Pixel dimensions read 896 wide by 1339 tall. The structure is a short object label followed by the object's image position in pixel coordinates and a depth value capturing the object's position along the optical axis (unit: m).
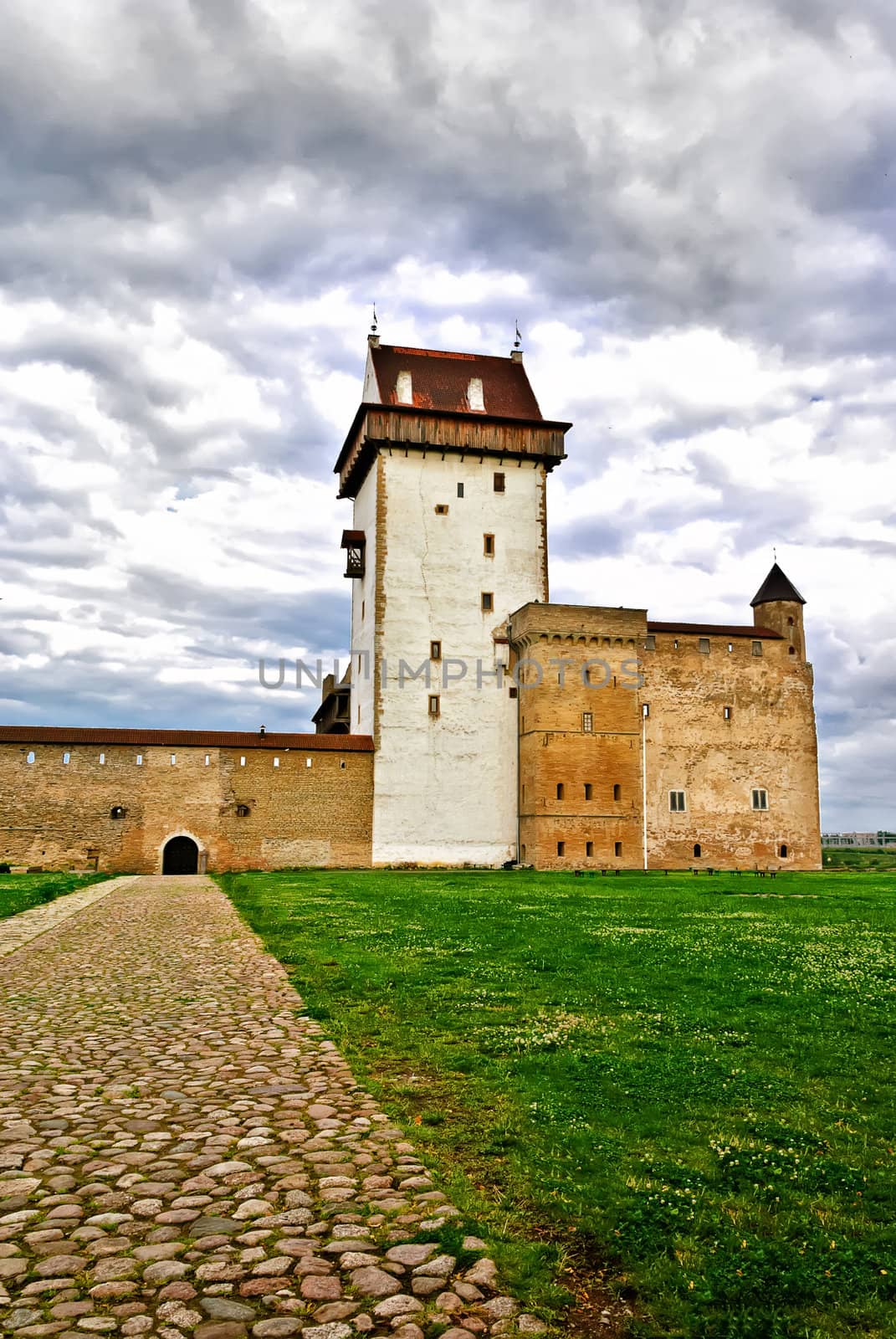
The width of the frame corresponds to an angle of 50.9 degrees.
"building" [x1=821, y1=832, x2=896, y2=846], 125.72
